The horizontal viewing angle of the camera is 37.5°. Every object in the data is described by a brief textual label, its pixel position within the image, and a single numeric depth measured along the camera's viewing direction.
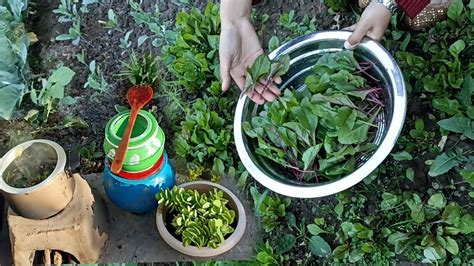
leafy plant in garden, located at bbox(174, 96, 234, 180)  1.95
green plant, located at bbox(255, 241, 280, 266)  1.80
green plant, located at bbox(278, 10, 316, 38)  2.14
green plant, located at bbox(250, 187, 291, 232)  1.87
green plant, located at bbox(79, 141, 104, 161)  2.04
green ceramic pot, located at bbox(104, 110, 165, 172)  1.67
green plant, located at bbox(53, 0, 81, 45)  2.24
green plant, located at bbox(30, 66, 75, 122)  2.10
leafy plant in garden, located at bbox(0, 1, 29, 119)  2.09
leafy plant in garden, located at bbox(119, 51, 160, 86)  2.14
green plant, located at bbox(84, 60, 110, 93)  2.13
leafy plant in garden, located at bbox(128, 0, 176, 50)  2.20
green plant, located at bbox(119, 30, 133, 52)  2.22
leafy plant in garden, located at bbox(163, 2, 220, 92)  2.07
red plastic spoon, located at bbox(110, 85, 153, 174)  1.65
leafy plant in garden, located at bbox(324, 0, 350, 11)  2.18
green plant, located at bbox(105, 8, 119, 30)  2.26
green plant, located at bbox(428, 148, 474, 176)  1.78
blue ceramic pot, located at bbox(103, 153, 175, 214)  1.76
